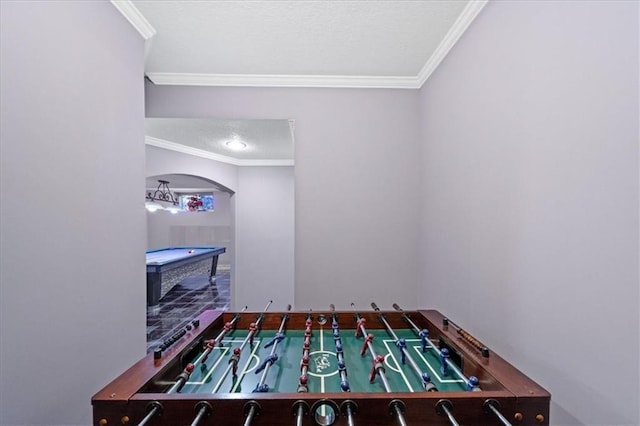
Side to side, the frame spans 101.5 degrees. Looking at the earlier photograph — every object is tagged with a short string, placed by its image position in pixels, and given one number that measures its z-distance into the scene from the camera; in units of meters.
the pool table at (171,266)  3.76
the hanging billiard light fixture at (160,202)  5.47
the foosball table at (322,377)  0.79
